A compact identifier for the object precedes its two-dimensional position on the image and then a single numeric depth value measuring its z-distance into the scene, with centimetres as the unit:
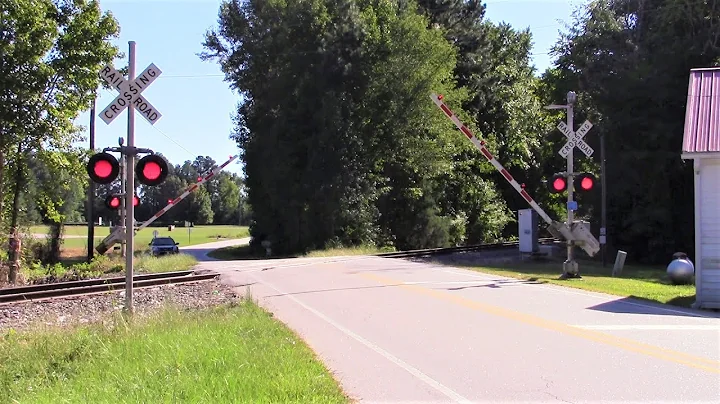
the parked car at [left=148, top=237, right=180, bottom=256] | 4306
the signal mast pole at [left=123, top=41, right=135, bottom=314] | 994
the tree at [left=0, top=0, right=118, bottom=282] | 2450
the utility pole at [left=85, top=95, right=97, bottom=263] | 3461
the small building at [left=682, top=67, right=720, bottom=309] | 1467
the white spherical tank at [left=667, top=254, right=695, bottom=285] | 2067
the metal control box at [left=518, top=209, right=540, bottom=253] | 3041
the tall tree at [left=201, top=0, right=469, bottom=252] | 4144
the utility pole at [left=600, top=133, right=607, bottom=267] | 3198
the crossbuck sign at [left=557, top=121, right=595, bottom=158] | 1925
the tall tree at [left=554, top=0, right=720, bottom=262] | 3481
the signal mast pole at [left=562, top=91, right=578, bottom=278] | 1928
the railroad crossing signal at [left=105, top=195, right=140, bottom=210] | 1822
